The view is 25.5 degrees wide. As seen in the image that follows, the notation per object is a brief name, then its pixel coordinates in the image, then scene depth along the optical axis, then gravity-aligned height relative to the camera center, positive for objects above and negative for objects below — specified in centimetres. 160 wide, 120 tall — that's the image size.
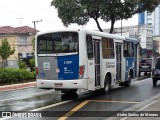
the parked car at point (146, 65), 3219 -74
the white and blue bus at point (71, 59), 1398 -8
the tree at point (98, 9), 3284 +463
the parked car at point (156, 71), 2017 -84
